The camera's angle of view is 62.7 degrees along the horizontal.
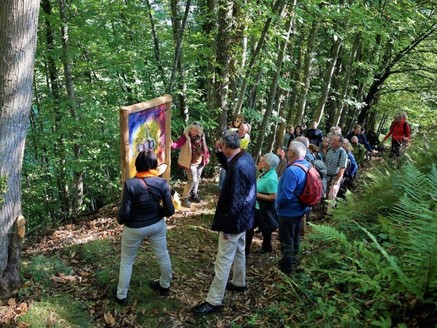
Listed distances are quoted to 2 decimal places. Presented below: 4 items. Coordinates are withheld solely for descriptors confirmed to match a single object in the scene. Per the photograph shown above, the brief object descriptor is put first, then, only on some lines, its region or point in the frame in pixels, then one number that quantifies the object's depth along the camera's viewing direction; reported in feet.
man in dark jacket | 14.83
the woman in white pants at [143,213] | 14.39
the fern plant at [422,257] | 7.98
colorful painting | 18.61
